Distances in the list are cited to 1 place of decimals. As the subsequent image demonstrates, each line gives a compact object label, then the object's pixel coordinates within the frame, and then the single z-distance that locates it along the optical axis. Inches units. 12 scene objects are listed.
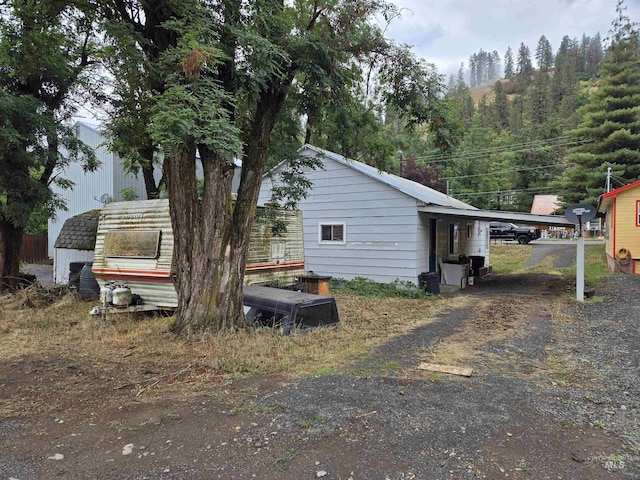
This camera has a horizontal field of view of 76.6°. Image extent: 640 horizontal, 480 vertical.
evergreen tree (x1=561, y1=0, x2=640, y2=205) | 943.0
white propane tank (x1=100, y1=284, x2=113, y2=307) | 288.4
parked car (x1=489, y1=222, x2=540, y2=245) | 1139.3
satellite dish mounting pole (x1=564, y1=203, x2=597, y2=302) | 358.3
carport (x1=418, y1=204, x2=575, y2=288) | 407.9
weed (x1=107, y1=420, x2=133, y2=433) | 125.1
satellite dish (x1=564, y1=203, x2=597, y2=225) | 357.1
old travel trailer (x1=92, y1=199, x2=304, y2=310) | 283.9
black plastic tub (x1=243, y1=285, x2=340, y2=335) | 248.4
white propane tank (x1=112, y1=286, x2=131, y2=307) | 286.5
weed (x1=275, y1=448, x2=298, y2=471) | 104.3
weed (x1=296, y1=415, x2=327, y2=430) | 124.9
